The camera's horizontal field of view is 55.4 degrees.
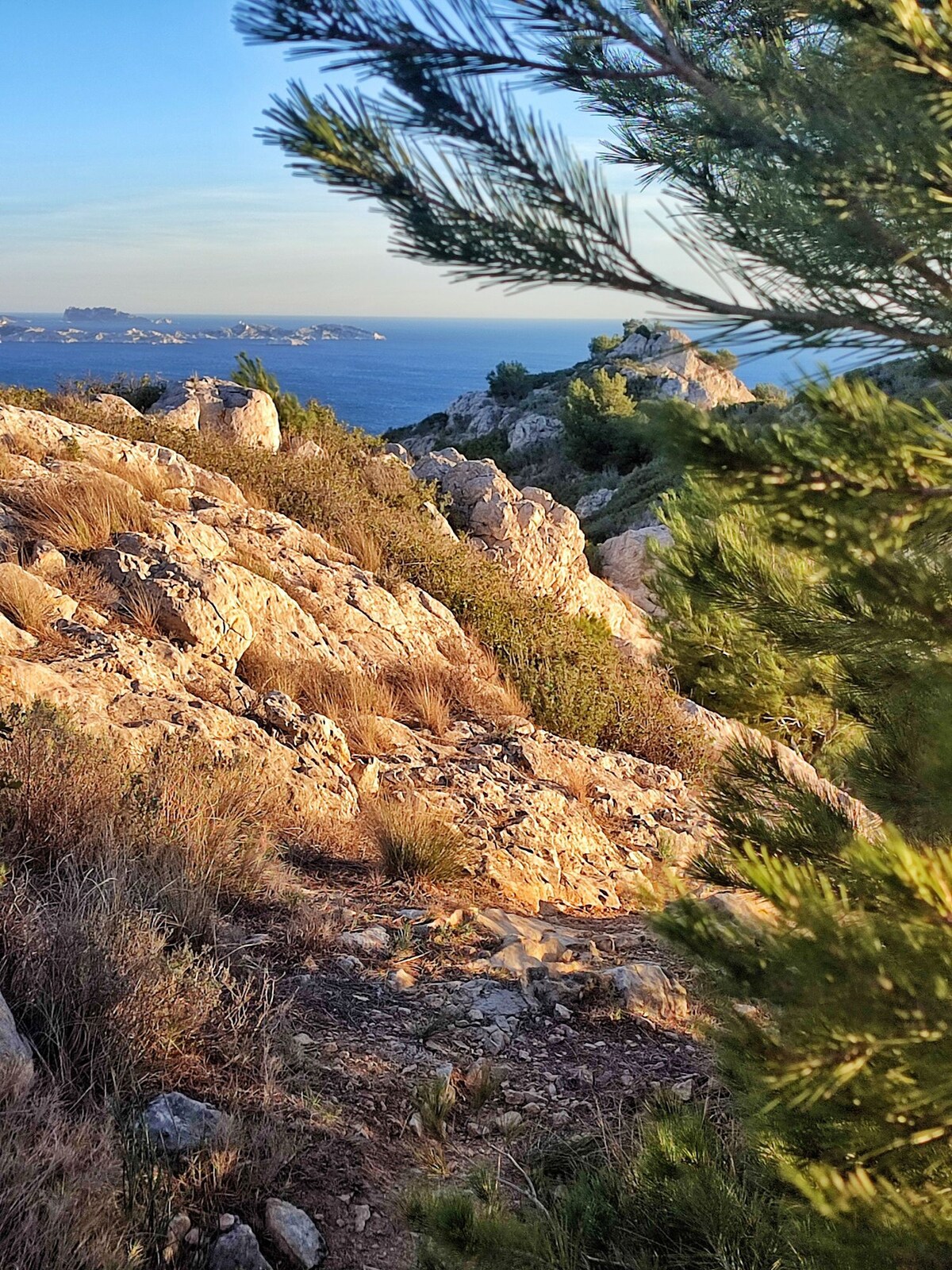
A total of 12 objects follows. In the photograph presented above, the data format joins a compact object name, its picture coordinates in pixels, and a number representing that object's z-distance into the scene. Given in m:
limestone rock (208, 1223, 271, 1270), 2.48
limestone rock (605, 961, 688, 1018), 4.30
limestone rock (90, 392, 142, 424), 10.27
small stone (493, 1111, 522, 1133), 3.35
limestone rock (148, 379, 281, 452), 11.30
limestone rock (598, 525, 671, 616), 13.93
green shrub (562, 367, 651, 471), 27.67
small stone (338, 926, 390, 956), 4.32
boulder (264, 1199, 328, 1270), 2.59
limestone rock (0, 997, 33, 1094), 2.62
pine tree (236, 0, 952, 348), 1.27
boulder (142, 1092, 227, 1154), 2.75
